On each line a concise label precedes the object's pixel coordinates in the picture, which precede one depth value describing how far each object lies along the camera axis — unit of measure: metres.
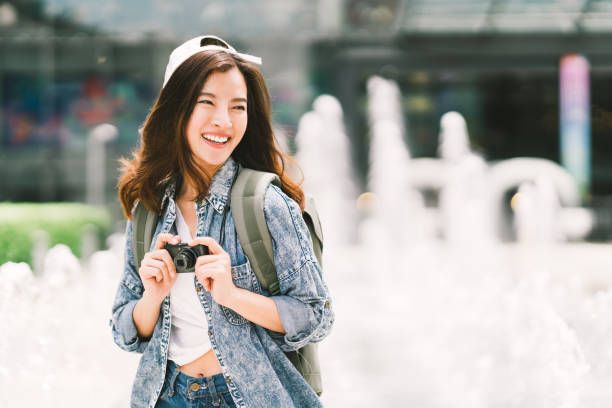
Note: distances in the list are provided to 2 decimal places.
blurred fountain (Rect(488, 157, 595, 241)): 16.06
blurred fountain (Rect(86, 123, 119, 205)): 17.77
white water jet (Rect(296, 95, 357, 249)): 14.57
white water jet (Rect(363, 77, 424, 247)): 15.10
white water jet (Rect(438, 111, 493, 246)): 14.65
